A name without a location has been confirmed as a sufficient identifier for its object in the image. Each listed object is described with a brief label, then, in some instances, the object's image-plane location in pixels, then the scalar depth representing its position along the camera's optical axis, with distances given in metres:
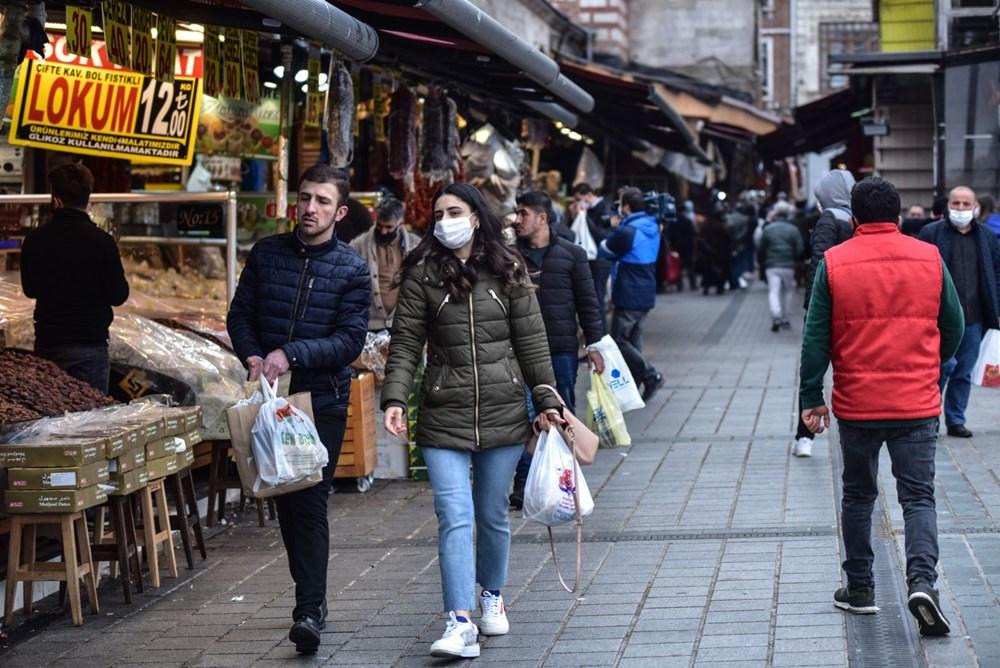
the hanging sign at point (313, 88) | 20.67
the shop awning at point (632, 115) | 34.03
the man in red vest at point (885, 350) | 12.96
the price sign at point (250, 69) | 19.37
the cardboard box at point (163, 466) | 15.24
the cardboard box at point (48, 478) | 13.77
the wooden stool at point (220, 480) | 18.53
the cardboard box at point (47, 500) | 13.76
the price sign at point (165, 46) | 17.25
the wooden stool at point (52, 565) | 13.95
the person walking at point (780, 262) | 44.31
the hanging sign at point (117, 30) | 15.80
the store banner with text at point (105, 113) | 19.73
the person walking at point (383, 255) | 22.84
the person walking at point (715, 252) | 62.12
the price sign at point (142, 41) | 16.56
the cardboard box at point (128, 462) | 14.51
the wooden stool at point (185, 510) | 16.30
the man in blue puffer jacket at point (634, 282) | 29.37
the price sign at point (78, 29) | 15.25
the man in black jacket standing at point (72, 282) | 16.94
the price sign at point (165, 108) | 20.59
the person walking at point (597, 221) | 31.19
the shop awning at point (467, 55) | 18.75
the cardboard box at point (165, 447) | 15.25
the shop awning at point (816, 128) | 56.91
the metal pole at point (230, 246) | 20.08
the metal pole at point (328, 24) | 14.41
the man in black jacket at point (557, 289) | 19.66
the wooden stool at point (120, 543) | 14.84
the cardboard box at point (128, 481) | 14.56
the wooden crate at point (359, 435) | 20.42
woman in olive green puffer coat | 12.72
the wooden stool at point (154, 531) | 15.29
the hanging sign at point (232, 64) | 19.03
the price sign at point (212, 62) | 18.66
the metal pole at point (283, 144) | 21.00
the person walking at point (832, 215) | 20.52
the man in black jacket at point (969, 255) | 22.48
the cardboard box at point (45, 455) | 13.73
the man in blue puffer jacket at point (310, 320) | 13.04
